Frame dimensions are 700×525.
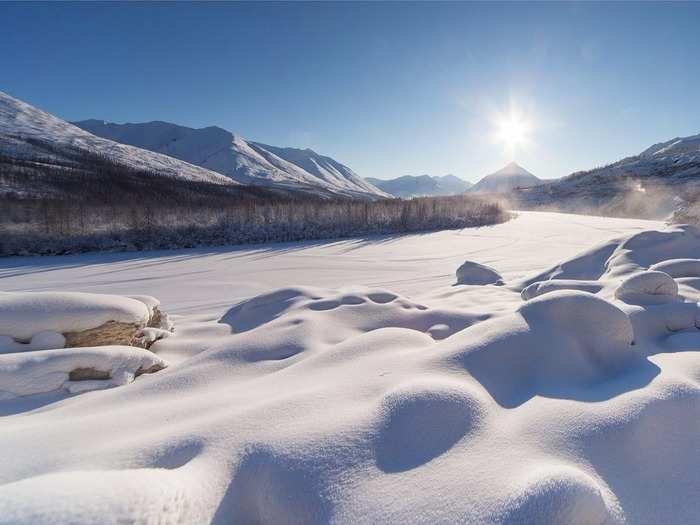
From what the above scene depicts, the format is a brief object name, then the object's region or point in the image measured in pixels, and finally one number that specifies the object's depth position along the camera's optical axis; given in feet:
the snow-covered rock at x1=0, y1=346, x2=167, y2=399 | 6.65
